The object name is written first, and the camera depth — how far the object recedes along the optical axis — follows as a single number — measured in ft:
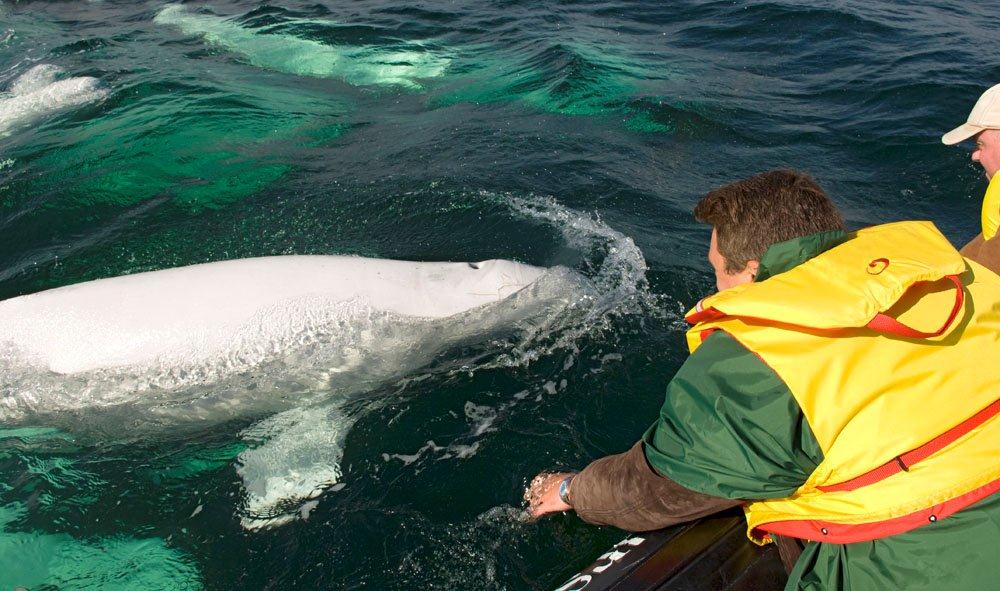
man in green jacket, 8.79
